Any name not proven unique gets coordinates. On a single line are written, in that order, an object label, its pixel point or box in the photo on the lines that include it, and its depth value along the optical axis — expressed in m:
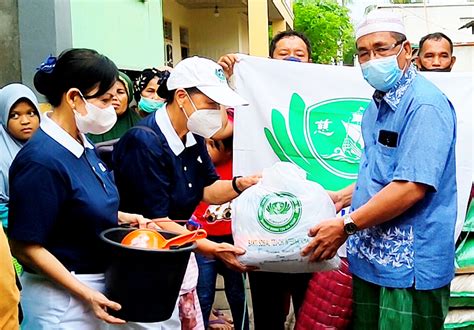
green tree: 30.52
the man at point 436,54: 4.55
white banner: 3.87
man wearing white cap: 2.33
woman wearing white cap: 2.62
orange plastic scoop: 2.17
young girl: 4.00
